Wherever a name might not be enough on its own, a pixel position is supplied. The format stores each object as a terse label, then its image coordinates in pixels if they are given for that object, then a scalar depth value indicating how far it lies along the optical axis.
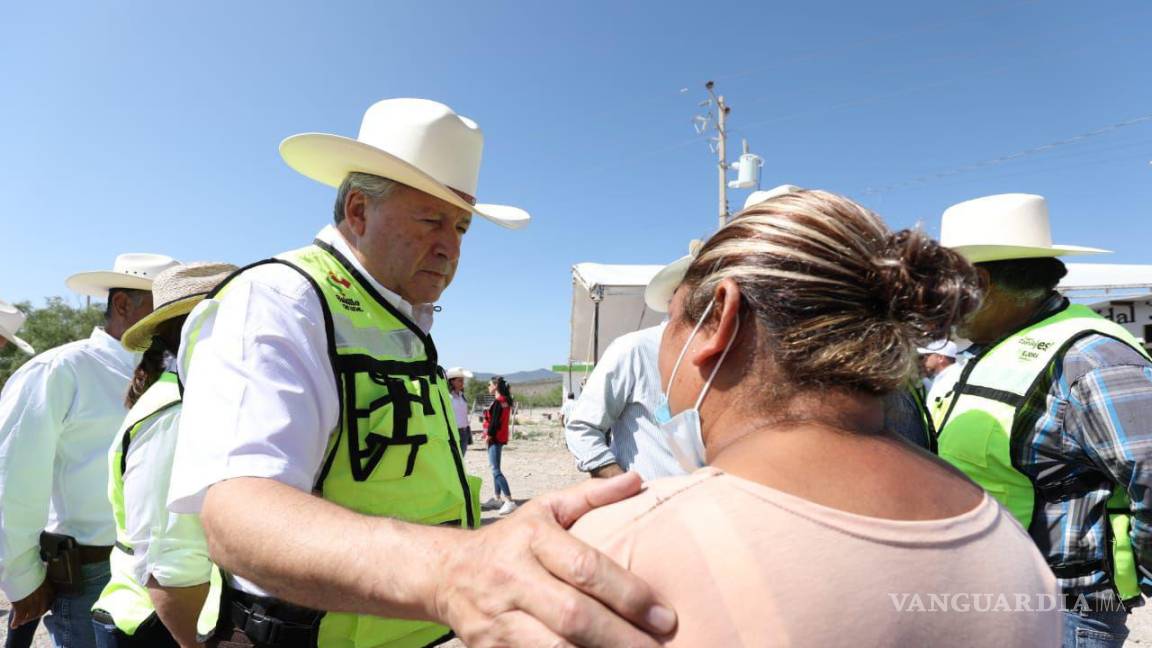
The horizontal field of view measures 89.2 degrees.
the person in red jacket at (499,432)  9.53
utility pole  18.34
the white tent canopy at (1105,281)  10.08
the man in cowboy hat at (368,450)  0.77
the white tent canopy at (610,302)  8.98
